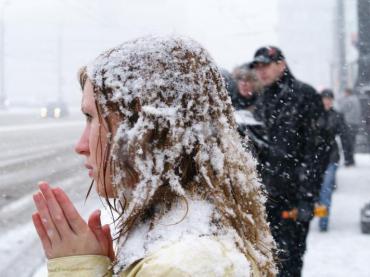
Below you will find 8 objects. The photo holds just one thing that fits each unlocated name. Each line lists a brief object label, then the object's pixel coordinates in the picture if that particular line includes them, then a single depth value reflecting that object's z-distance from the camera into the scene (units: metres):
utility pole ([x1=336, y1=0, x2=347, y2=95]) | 18.60
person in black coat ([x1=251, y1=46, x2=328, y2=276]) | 3.29
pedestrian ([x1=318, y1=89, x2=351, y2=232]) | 6.30
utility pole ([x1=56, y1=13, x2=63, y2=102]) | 59.94
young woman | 1.06
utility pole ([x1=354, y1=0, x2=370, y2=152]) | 9.84
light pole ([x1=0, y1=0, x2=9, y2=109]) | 40.84
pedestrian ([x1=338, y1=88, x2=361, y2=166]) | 11.62
